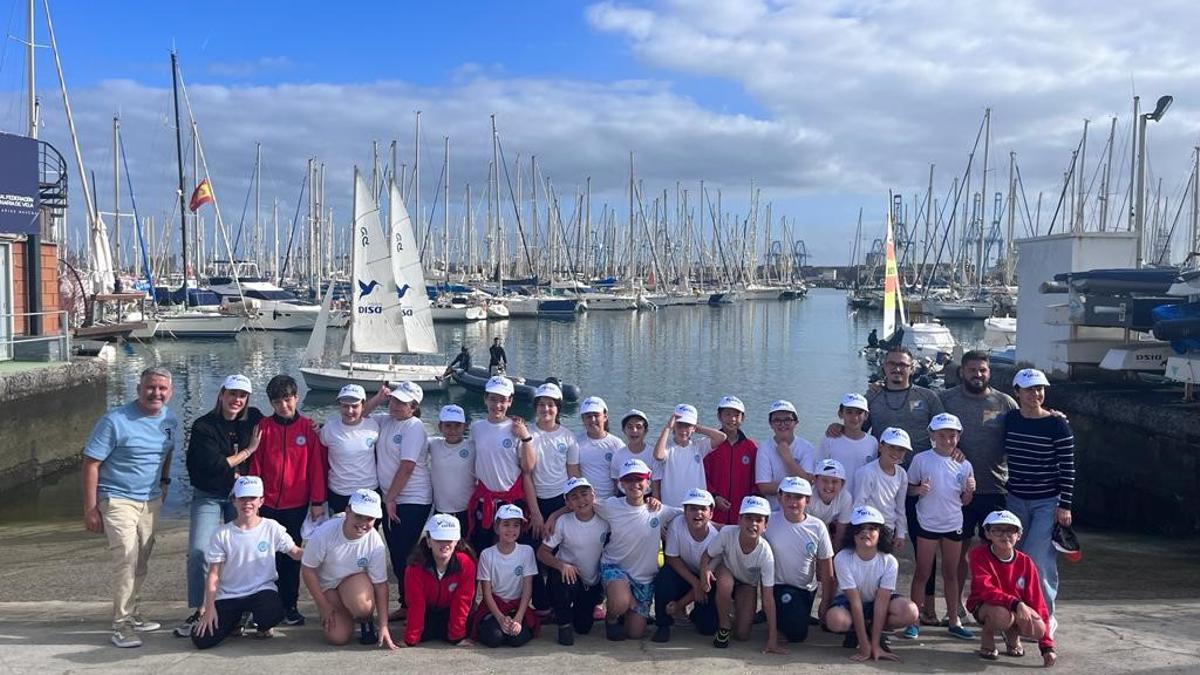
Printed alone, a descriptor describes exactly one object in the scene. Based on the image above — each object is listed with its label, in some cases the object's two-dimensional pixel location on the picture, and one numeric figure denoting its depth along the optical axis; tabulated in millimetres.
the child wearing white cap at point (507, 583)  6477
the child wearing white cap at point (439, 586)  6453
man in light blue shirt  6543
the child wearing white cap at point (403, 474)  7133
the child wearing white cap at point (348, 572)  6391
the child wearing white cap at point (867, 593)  6281
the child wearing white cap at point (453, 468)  7203
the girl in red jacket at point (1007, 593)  6109
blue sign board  18953
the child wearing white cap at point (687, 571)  6664
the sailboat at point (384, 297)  26609
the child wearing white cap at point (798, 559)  6504
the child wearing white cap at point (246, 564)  6371
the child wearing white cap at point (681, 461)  7164
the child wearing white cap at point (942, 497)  6875
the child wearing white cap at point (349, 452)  7152
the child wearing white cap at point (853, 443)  7078
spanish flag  51034
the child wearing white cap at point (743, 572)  6414
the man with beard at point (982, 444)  7191
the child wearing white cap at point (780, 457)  7062
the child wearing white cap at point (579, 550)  6734
